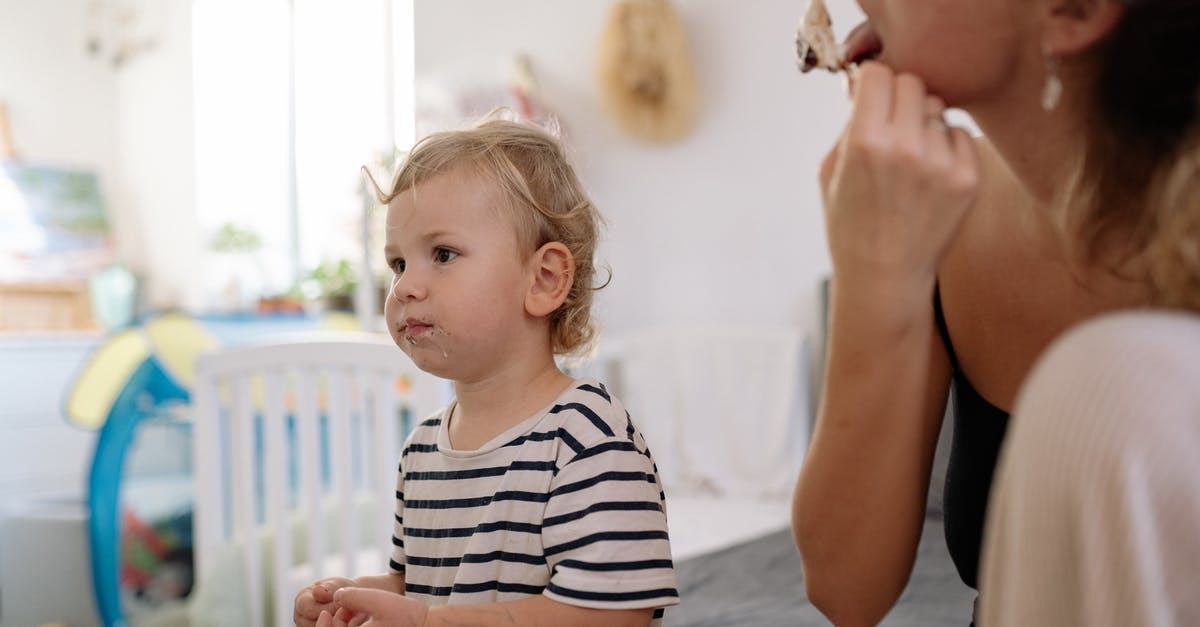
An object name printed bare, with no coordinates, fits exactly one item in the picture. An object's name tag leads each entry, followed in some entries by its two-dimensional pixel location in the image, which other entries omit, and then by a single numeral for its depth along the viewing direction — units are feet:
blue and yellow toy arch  10.08
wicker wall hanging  9.74
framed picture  14.69
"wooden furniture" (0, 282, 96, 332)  14.51
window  15.20
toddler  2.64
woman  1.82
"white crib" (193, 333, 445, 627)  5.60
